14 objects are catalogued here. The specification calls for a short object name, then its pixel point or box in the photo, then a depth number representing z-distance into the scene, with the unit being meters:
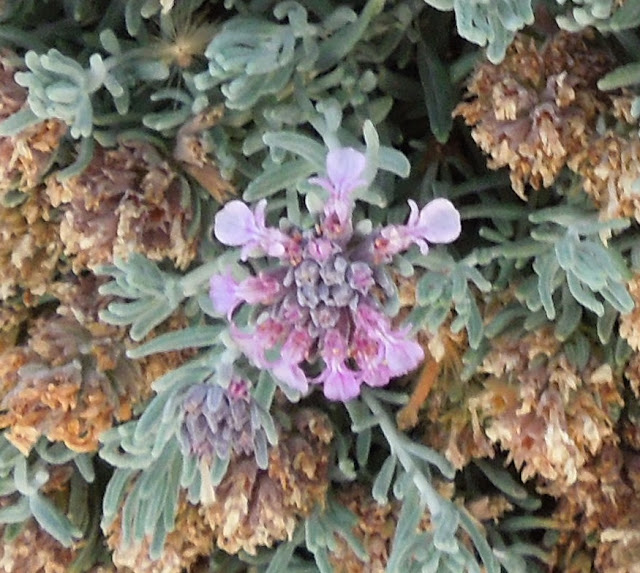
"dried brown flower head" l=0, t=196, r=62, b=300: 0.31
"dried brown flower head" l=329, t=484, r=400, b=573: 0.32
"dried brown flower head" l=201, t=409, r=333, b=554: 0.31
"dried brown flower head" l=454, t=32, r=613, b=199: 0.30
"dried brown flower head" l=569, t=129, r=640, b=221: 0.30
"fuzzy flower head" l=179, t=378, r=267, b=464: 0.29
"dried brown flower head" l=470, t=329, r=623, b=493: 0.31
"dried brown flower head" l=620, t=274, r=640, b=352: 0.30
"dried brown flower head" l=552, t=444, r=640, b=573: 0.32
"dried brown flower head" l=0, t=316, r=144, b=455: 0.31
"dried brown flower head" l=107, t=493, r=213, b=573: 0.32
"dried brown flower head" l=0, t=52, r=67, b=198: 0.31
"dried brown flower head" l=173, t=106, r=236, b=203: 0.31
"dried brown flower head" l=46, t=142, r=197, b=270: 0.31
